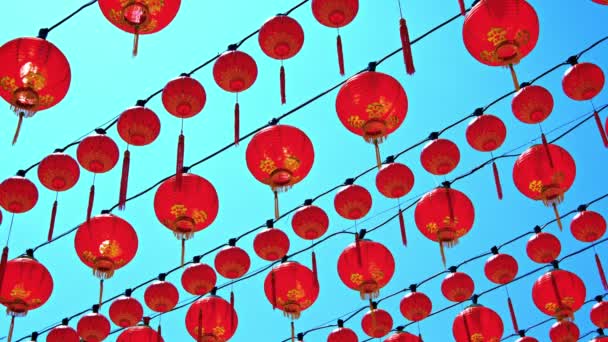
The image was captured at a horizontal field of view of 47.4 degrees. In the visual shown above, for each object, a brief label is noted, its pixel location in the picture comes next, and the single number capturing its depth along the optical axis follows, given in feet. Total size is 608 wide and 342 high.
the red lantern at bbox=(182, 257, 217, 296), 21.81
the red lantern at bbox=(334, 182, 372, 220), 19.79
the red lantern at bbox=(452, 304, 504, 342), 21.57
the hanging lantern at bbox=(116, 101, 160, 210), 16.92
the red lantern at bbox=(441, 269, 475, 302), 22.90
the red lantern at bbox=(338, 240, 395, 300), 19.26
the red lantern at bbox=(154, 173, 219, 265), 16.70
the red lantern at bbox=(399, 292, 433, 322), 22.91
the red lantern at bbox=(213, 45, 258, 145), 16.66
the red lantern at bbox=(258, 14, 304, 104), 16.25
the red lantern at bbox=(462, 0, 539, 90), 13.52
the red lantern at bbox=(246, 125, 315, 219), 15.79
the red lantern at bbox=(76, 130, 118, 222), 17.80
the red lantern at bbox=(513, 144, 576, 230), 17.28
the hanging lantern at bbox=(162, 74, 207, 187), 16.85
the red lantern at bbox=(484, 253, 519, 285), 22.15
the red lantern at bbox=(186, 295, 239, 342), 20.67
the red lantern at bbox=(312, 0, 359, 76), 15.17
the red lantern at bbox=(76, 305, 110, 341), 22.68
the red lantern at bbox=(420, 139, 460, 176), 18.89
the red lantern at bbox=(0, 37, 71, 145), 14.08
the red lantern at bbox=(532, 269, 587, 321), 20.54
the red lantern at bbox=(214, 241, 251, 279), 21.52
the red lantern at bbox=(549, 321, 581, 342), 23.70
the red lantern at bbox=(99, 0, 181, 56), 12.87
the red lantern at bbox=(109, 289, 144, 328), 22.00
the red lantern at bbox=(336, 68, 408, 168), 15.05
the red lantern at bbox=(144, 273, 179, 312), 21.93
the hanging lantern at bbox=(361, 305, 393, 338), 23.36
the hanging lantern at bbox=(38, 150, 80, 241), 17.92
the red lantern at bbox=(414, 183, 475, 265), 18.16
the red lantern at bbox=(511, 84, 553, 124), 17.78
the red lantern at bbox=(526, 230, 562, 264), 21.84
